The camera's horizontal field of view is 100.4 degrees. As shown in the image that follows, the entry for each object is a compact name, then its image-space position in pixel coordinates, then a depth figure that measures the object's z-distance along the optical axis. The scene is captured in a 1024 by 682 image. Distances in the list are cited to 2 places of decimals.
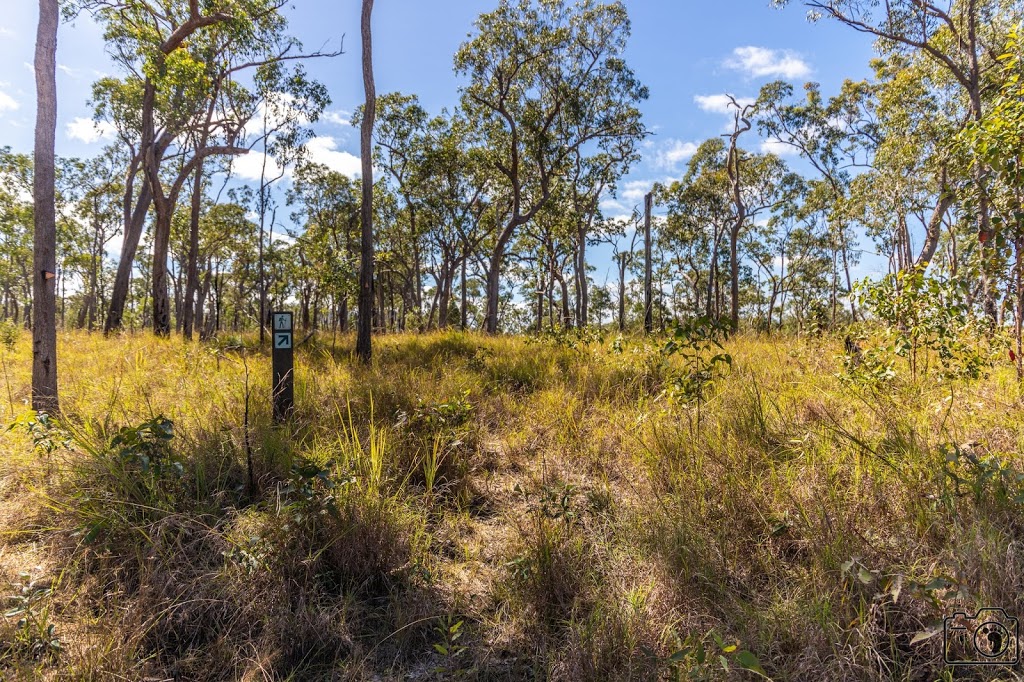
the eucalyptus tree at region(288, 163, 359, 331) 21.22
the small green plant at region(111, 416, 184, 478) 2.33
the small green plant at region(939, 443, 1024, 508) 1.88
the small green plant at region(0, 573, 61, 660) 1.58
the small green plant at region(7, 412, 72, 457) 2.61
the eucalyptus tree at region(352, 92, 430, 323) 17.20
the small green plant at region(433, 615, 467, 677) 1.71
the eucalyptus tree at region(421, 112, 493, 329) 16.97
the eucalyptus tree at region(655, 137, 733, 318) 22.53
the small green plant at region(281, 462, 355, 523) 2.23
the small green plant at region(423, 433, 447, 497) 2.88
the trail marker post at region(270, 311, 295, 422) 3.53
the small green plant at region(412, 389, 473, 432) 3.54
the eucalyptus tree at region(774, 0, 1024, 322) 9.60
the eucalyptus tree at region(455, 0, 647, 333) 13.15
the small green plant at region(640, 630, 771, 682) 1.43
